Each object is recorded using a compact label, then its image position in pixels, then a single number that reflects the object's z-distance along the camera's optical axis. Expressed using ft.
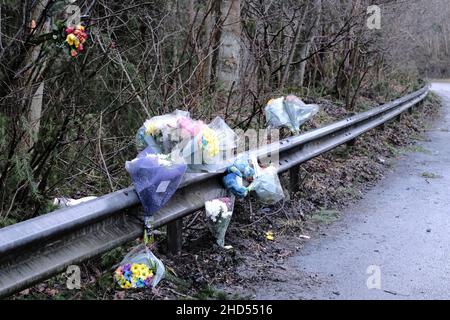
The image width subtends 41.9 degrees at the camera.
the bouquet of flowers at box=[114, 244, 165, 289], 12.30
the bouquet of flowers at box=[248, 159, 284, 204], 16.99
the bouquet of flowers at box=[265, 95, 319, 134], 23.88
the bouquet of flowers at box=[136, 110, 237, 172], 14.44
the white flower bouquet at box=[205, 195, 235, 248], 15.35
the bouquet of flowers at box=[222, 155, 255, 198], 16.24
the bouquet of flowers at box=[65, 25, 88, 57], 14.93
